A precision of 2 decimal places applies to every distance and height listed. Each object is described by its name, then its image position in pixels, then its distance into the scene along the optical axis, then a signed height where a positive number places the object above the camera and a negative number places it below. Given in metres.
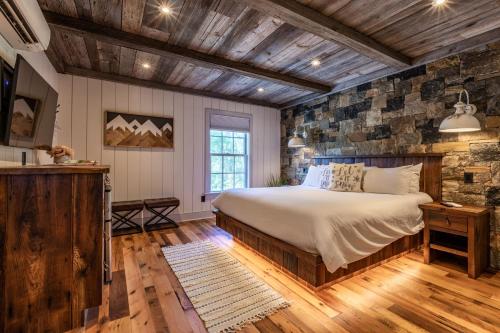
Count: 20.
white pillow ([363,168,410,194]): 2.86 -0.19
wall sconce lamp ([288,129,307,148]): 4.39 +0.47
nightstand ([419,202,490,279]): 2.18 -0.65
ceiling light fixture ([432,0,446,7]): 1.88 +1.35
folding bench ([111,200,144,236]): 3.46 -0.78
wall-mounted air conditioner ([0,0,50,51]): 1.37 +0.93
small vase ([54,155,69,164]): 2.21 +0.09
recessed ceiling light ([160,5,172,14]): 2.00 +1.39
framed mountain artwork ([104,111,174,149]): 3.71 +0.62
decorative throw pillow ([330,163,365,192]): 3.19 -0.16
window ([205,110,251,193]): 4.59 +0.34
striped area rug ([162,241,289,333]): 1.63 -1.05
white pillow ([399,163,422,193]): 2.89 -0.12
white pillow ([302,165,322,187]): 3.89 -0.18
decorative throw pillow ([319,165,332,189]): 3.50 -0.17
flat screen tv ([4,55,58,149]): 1.58 +0.46
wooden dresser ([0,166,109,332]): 1.32 -0.48
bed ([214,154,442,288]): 1.92 -0.57
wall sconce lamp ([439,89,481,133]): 2.23 +0.45
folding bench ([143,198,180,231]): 3.71 -0.76
